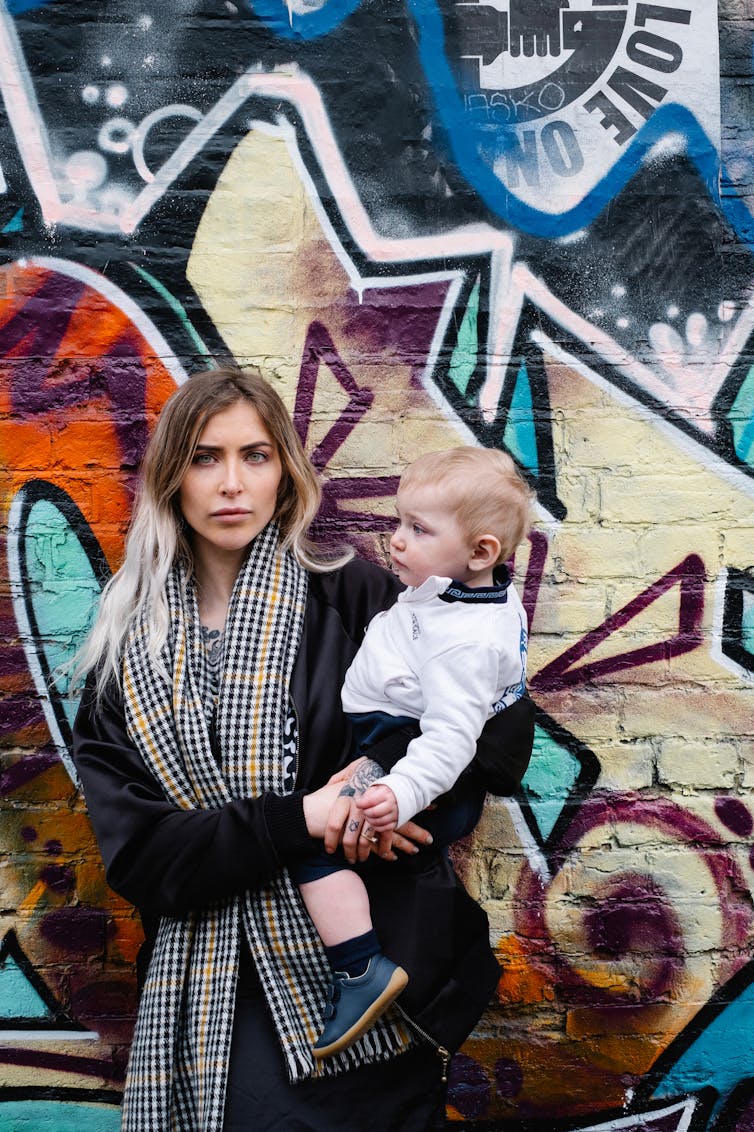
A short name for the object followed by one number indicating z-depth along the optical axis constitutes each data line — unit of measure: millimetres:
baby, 1810
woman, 1891
